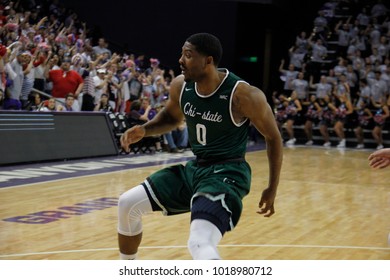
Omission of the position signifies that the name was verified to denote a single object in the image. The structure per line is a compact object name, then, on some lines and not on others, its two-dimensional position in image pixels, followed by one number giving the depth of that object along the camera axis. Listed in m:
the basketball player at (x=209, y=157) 4.05
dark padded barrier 11.56
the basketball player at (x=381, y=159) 4.30
